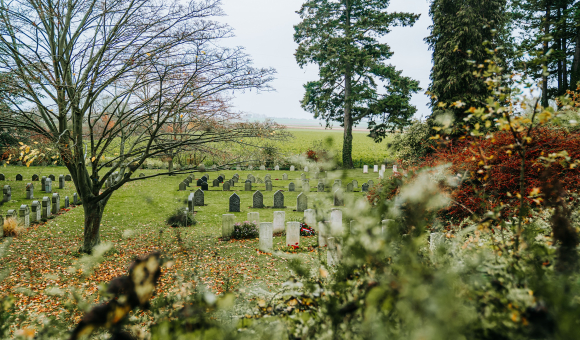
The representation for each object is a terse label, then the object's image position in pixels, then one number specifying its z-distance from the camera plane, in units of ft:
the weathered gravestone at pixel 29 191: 46.36
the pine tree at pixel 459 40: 57.82
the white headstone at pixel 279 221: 32.37
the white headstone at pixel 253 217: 32.60
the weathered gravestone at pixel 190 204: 40.24
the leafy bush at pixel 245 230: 31.09
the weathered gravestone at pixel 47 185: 52.13
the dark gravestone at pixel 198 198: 46.39
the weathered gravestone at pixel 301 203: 42.75
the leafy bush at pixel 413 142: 65.10
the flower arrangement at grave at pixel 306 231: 31.98
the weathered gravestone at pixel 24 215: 33.58
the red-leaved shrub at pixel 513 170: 22.16
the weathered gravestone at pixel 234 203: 42.96
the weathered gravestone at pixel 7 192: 42.96
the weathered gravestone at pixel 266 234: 26.99
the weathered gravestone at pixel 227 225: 30.53
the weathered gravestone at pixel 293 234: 27.99
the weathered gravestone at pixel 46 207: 37.67
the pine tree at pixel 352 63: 79.25
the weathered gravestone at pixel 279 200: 45.62
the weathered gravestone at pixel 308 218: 31.81
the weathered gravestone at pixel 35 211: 35.90
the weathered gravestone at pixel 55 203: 40.27
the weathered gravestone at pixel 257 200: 45.03
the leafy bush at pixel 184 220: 30.88
